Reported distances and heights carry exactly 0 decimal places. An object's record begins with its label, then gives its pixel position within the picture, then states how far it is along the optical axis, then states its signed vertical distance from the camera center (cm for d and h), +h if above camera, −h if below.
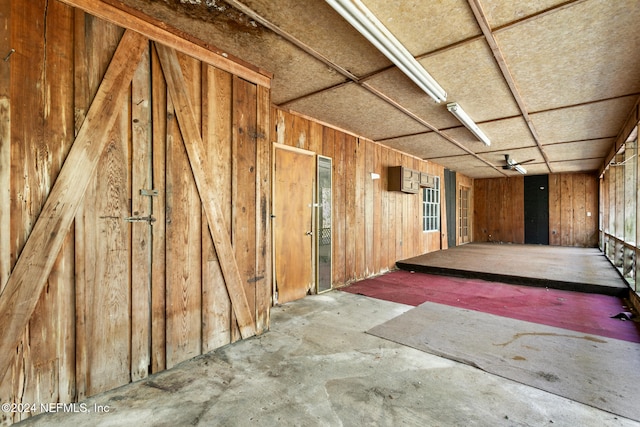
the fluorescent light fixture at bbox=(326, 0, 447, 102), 176 +128
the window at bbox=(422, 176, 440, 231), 775 +22
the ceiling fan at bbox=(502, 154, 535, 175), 674 +132
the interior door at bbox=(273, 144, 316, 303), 386 -7
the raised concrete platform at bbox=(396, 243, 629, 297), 452 -104
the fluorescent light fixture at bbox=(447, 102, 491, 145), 352 +132
